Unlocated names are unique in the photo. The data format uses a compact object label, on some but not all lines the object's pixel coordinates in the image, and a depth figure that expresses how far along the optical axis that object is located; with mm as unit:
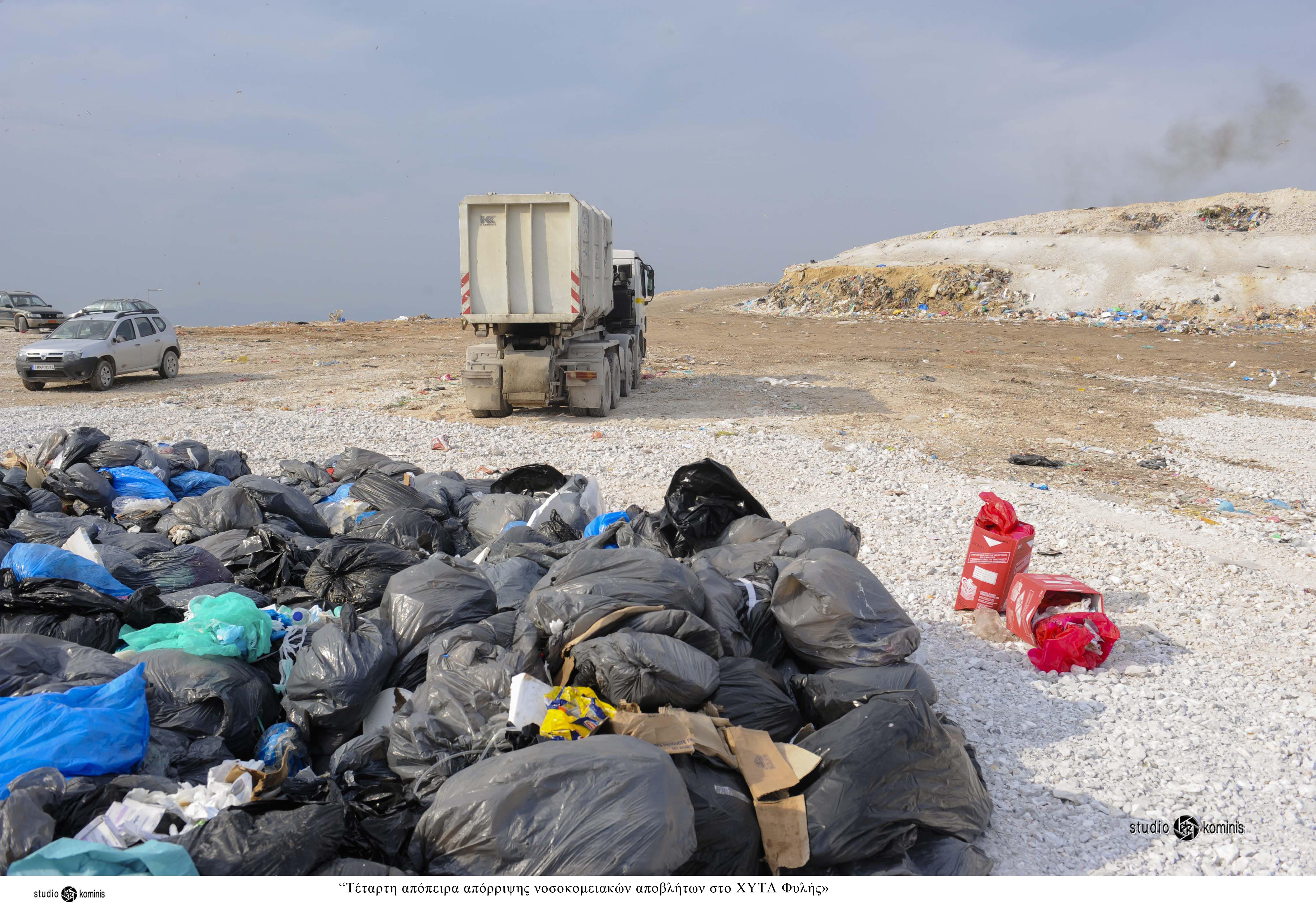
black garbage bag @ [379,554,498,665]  3021
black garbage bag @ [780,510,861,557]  3994
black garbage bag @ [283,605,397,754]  2697
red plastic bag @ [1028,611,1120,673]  3732
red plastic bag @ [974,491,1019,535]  4449
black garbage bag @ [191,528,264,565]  4129
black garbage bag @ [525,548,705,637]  2844
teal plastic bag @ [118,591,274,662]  2807
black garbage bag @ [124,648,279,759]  2535
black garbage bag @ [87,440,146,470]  5434
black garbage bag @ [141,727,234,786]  2328
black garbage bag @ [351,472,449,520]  5094
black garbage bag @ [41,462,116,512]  4938
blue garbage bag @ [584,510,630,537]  4762
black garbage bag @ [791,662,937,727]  2771
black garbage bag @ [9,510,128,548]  4023
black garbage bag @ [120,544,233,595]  3586
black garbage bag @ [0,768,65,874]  1776
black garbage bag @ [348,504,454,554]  4469
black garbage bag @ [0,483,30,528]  4426
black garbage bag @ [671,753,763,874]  2119
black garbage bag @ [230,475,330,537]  4777
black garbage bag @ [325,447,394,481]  6262
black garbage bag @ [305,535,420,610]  3502
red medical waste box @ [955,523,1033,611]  4309
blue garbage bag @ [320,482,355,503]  5578
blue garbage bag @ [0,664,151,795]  2117
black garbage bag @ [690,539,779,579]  3824
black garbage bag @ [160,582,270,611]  3336
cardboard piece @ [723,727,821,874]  2195
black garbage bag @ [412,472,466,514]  5461
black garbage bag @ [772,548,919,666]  3064
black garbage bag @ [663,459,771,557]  4324
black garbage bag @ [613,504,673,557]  4266
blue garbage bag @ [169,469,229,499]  5609
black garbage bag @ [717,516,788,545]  4207
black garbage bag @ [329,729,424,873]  2033
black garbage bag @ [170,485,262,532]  4566
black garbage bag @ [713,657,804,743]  2703
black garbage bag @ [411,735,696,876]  1907
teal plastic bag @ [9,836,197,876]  1751
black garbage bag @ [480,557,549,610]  3385
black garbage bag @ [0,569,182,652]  2943
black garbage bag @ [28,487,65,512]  4703
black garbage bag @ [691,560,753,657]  3098
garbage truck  9453
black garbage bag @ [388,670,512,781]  2375
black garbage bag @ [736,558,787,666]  3270
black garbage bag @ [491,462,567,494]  5906
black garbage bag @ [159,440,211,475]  5885
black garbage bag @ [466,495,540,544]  5016
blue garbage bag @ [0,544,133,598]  3209
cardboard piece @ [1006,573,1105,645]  3980
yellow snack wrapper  2273
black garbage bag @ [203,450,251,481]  6184
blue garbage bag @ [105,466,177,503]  5191
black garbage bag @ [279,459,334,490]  6148
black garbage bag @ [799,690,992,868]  2240
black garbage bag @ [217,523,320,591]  3893
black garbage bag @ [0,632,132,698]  2500
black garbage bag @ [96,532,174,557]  3979
